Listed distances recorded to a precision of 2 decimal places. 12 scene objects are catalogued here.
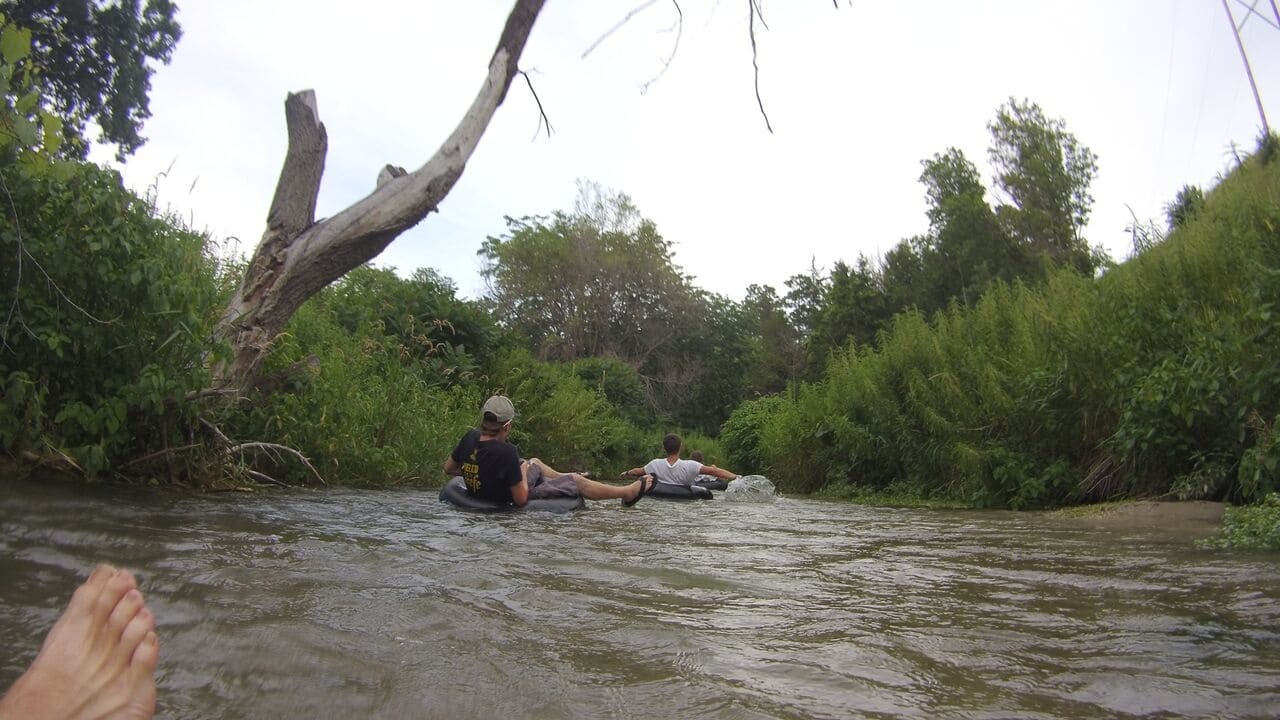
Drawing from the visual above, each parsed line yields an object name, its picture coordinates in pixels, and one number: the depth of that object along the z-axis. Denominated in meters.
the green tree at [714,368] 39.34
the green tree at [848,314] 28.56
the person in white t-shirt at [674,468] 12.85
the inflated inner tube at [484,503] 7.84
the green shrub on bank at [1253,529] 4.80
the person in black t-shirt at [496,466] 7.98
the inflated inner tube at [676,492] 12.02
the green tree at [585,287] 37.91
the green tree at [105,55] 18.59
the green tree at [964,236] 29.05
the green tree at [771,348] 36.66
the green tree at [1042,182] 29.27
